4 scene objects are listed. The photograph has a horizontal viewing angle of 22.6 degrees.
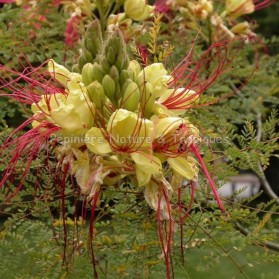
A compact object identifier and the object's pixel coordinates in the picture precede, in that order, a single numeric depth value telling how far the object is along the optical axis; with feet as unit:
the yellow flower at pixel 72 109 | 1.63
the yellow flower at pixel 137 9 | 2.70
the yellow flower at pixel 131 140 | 1.58
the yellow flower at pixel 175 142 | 1.61
